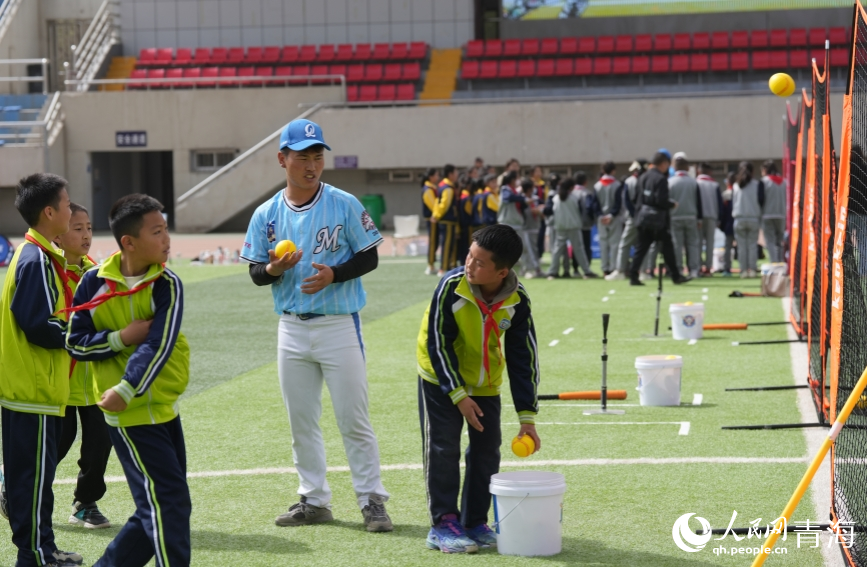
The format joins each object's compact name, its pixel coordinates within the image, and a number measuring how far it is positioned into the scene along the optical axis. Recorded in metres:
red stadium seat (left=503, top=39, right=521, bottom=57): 36.88
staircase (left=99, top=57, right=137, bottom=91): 38.44
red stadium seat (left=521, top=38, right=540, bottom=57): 37.12
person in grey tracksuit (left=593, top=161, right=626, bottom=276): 20.55
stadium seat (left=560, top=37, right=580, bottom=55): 36.85
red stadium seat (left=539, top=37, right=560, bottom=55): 37.09
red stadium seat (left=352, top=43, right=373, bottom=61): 37.72
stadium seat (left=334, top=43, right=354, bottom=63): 37.69
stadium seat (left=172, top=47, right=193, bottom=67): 38.12
